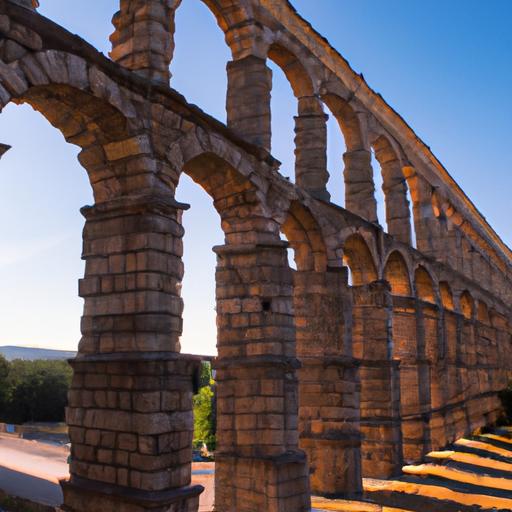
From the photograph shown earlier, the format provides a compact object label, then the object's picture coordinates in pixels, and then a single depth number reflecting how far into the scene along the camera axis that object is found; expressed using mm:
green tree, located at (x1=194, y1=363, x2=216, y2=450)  37406
